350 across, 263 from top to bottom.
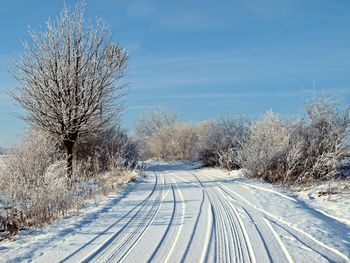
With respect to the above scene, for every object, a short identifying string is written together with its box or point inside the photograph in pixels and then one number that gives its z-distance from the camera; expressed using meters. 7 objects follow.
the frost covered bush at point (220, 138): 32.59
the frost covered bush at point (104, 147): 24.77
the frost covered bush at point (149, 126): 83.94
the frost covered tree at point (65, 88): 18.66
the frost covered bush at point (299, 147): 19.25
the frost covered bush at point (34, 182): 9.95
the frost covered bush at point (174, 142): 52.81
